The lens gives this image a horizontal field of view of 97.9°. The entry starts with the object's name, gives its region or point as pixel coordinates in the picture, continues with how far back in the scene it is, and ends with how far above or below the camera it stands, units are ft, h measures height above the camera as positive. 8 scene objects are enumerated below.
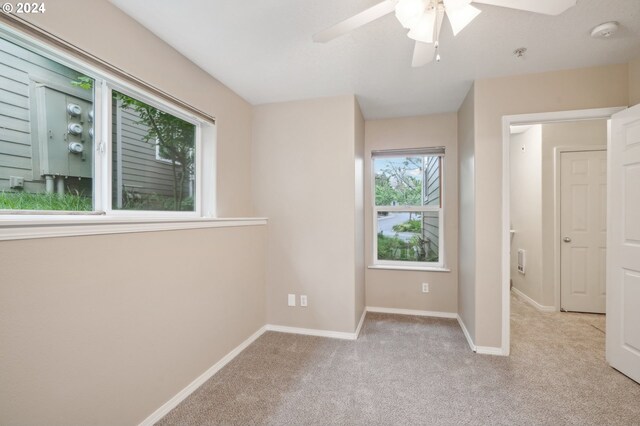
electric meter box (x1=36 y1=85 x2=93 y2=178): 4.84 +1.44
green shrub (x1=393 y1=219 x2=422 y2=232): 12.23 -0.67
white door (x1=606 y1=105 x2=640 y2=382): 6.80 -0.90
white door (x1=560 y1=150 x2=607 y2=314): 11.39 -0.82
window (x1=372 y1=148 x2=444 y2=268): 11.94 +0.14
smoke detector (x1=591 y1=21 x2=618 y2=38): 5.86 +3.88
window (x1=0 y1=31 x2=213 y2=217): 4.42 +1.43
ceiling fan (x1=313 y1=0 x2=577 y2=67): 4.13 +3.04
